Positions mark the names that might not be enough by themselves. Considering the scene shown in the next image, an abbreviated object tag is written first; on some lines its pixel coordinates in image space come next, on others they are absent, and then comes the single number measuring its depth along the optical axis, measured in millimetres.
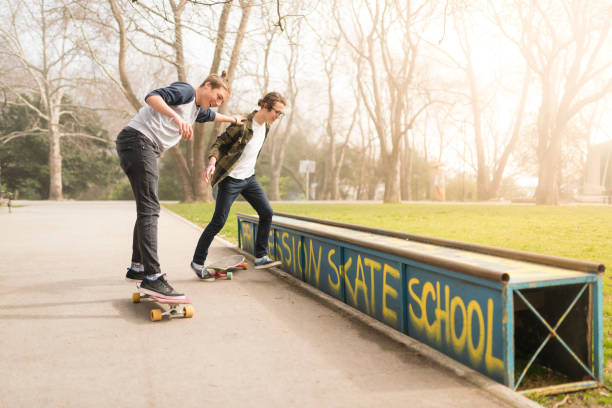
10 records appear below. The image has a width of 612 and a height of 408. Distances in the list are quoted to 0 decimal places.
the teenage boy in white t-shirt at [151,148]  3877
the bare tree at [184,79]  18203
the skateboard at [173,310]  3652
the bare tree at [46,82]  28802
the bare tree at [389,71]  24016
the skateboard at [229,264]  5320
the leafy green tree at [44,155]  36906
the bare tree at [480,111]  30812
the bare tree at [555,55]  19906
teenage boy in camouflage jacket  5145
